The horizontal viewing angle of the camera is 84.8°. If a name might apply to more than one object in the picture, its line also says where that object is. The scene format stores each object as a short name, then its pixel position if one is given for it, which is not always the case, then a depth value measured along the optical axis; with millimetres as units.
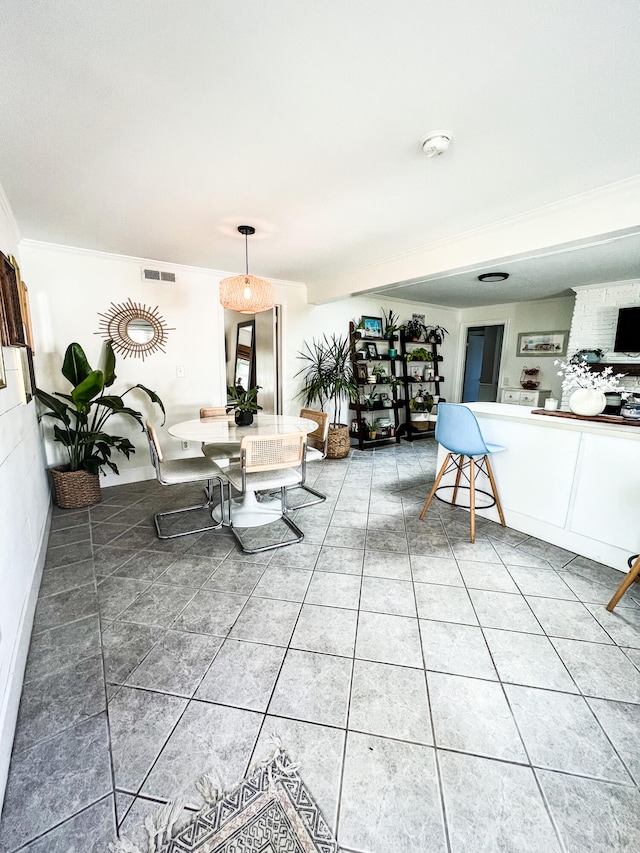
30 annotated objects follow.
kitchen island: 2113
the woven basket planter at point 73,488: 3021
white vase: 2279
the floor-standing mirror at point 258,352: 4727
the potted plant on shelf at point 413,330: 5648
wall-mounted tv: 4035
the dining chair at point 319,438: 2938
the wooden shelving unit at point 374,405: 5066
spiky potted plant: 4602
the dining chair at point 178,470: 2469
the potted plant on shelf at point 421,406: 5773
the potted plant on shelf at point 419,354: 5648
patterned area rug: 936
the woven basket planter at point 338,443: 4551
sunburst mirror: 3438
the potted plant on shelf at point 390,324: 5262
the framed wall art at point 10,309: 1787
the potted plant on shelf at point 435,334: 5918
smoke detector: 1535
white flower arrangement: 2301
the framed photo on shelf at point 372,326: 5223
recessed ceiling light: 3795
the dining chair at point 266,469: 2309
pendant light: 2709
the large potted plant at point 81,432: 2898
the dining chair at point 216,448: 2956
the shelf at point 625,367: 4141
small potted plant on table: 2928
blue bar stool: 2518
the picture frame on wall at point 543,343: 5156
